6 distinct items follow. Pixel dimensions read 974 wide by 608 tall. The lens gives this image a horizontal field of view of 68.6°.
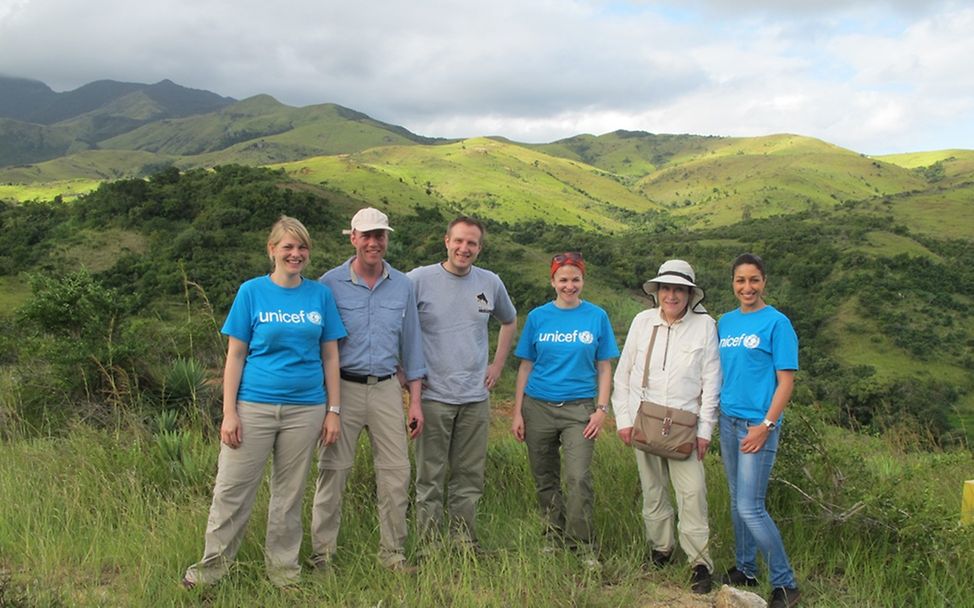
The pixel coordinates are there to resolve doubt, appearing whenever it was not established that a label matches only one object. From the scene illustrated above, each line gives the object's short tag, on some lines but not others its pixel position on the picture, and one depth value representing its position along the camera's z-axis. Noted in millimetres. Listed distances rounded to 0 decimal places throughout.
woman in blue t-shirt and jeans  3541
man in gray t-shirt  4078
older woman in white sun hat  3822
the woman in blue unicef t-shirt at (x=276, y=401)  3469
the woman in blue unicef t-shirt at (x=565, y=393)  4121
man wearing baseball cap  3807
